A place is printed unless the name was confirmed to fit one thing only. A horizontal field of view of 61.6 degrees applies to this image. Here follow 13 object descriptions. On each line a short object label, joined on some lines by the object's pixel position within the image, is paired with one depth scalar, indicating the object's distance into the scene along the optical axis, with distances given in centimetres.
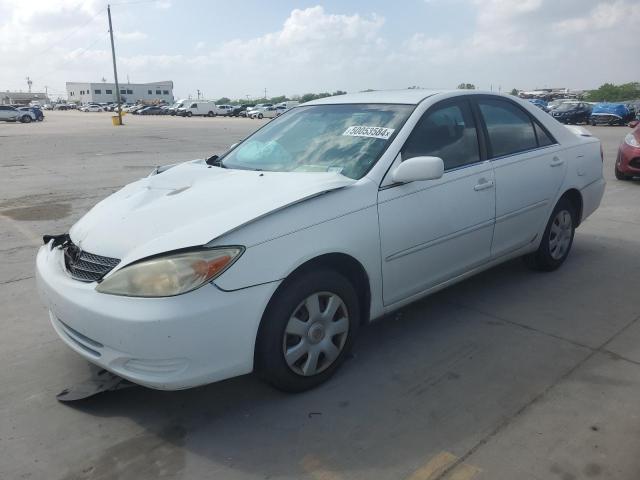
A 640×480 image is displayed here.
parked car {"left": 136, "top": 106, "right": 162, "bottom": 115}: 6850
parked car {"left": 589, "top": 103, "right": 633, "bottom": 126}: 3172
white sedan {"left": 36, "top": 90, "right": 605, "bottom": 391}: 250
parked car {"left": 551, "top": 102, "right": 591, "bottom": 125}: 3294
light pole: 4169
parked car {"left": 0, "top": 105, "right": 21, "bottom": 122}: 4509
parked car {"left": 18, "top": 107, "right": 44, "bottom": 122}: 4538
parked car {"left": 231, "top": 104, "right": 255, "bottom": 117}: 6209
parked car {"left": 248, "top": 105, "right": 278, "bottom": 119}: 5478
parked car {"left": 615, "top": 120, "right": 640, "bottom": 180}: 966
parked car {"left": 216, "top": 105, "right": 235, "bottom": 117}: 6246
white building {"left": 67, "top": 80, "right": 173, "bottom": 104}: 13277
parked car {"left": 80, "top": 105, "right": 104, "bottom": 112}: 8856
